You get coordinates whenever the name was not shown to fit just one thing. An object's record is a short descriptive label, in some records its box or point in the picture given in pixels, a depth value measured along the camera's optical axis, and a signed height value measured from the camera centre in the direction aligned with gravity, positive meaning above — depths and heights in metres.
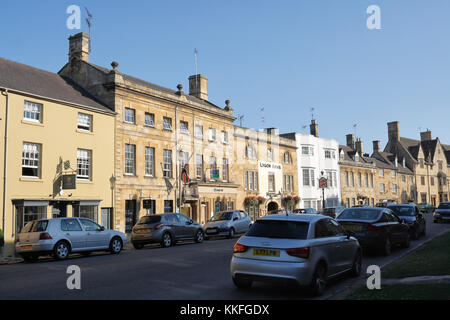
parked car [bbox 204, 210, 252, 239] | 26.02 -1.54
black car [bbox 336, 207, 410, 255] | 14.57 -1.06
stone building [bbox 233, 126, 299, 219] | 42.25 +2.71
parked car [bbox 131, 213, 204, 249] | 21.36 -1.50
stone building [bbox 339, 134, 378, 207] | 61.03 +2.69
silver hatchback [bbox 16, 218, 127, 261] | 16.44 -1.39
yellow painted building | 22.61 +2.87
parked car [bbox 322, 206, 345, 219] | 36.53 -1.25
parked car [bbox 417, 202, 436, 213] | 66.64 -2.06
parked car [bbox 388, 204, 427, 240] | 20.66 -1.10
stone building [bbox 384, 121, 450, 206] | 83.88 +6.10
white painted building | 51.75 +3.51
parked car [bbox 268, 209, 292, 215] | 33.70 -1.07
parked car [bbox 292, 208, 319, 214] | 32.81 -1.07
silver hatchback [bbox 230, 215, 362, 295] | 8.45 -1.10
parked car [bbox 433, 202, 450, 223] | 34.24 -1.53
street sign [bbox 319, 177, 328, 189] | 45.16 +1.40
